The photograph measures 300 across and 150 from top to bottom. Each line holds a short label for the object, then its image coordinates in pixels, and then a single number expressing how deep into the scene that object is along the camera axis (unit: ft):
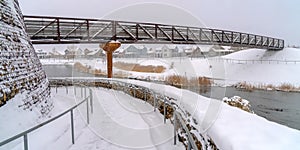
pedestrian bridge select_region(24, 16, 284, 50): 48.49
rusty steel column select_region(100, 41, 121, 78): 56.93
